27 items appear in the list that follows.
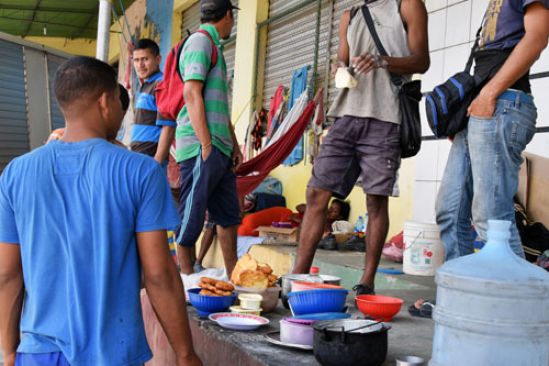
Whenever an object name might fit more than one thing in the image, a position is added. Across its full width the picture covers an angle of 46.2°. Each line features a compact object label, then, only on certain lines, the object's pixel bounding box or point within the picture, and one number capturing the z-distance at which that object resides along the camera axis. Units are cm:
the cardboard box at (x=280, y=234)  640
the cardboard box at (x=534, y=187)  443
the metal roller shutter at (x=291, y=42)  788
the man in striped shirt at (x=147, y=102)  510
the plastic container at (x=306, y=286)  281
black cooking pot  213
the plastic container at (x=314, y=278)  306
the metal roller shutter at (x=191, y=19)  1173
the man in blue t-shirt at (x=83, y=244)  188
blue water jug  196
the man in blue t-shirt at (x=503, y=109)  265
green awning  1686
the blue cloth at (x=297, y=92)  780
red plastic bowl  275
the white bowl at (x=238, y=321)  270
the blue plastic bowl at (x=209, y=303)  292
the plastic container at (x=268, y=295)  306
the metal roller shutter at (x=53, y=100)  885
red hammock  633
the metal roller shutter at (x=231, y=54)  1007
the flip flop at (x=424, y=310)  310
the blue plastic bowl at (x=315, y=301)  263
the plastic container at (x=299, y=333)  242
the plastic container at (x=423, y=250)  460
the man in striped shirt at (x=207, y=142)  394
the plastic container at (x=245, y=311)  286
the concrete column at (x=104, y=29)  618
